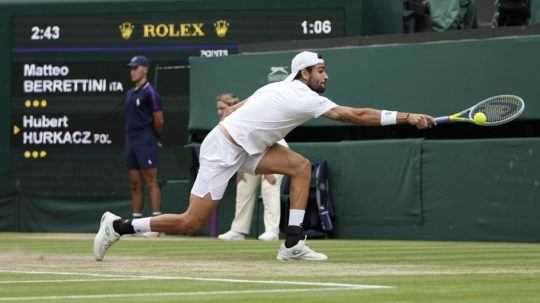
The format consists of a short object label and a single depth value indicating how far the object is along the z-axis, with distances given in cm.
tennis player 1189
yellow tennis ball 1212
